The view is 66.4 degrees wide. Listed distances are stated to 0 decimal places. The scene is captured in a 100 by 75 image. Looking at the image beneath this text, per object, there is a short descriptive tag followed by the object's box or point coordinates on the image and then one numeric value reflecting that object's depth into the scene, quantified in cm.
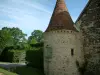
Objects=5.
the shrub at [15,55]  1663
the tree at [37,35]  4080
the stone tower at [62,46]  869
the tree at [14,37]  2236
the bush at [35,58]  1136
